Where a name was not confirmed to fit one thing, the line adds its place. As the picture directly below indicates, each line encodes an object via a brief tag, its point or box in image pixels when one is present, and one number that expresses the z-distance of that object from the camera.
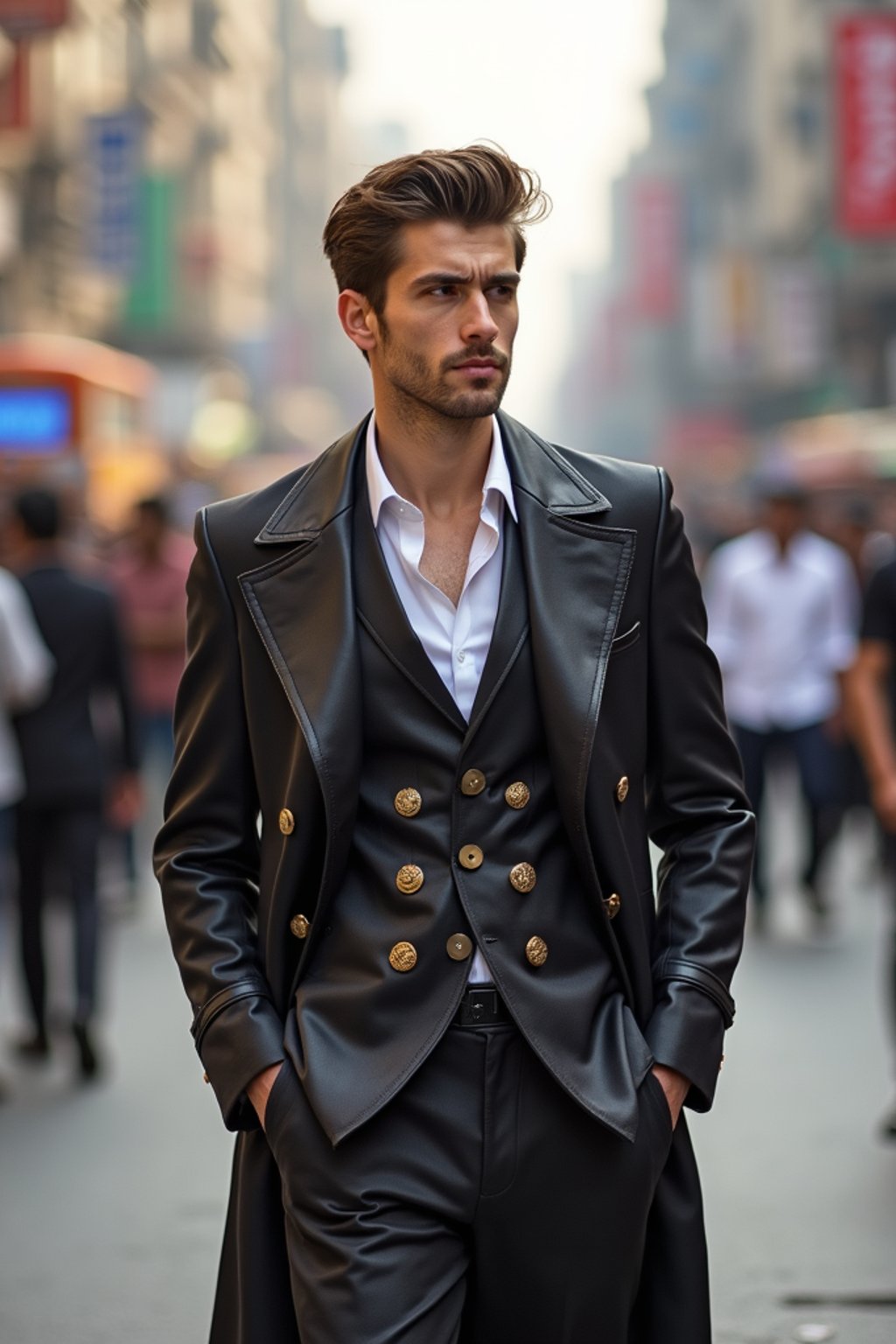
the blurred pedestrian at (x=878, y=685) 6.21
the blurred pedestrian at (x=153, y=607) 11.46
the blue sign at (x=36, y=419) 23.45
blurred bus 23.56
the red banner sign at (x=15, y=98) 17.66
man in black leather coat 2.68
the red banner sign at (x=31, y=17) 13.32
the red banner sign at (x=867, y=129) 22.47
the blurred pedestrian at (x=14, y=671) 7.32
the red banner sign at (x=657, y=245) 73.12
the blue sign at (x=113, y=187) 35.12
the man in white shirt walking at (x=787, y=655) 10.02
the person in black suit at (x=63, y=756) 7.62
